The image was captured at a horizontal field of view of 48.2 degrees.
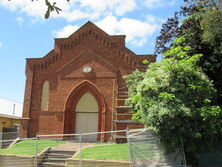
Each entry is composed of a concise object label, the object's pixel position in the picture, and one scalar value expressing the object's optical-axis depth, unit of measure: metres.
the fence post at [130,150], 8.96
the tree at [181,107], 9.85
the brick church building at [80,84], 20.22
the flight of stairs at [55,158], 13.10
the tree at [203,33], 13.18
